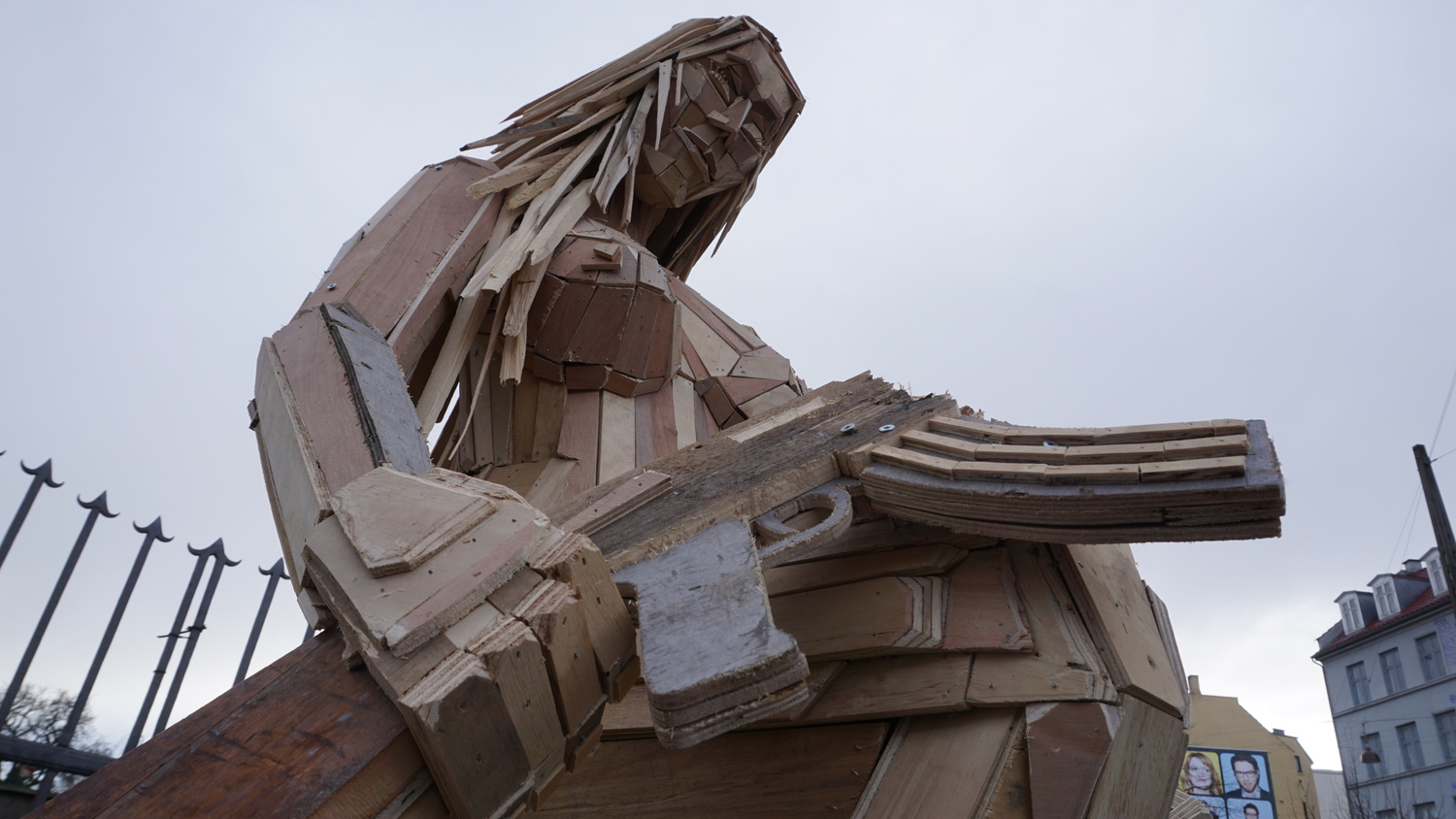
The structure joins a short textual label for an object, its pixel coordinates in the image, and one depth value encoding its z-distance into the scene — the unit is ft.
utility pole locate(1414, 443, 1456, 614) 18.67
